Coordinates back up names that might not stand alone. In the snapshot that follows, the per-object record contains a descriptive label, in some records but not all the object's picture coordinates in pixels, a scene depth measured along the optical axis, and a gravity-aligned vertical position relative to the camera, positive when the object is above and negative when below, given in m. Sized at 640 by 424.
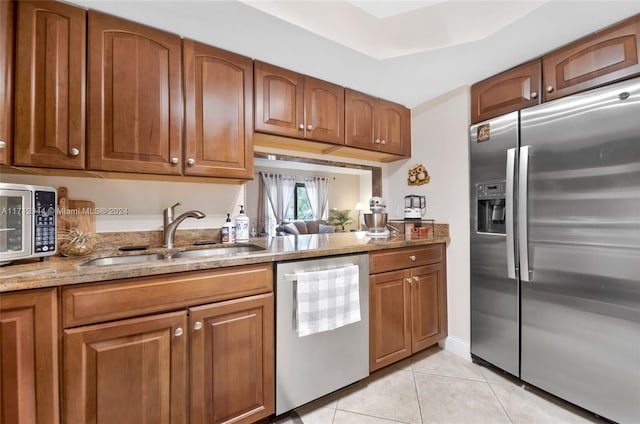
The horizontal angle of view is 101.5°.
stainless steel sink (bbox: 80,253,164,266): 1.34 -0.25
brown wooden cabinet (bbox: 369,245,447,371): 1.71 -0.66
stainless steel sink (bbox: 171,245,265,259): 1.62 -0.25
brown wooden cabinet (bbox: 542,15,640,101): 1.30 +0.82
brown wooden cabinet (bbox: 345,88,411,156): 2.07 +0.75
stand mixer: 2.18 -0.06
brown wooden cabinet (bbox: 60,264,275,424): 0.98 -0.57
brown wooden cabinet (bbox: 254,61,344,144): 1.70 +0.75
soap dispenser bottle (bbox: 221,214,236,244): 1.81 -0.13
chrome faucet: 1.61 -0.06
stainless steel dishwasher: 1.36 -0.78
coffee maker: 2.33 +0.05
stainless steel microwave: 1.05 -0.03
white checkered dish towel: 1.38 -0.48
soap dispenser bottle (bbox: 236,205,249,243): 1.85 -0.12
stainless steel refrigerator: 1.29 -0.21
